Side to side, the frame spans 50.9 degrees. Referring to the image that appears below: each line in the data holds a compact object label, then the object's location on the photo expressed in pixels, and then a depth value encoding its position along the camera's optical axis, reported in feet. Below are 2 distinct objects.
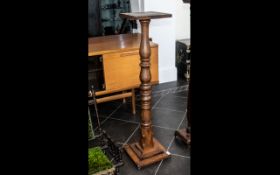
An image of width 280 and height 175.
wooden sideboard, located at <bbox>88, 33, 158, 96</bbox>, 11.48
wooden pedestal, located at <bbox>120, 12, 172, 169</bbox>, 8.02
